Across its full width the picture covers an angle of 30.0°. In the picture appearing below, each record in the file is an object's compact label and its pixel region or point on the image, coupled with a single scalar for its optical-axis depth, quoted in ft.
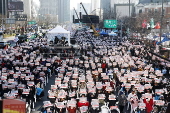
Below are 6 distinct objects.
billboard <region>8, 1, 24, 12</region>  312.50
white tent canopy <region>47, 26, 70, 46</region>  110.17
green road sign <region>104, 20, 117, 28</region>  146.82
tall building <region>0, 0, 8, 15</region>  297.33
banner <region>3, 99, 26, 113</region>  23.28
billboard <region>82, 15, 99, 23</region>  180.04
